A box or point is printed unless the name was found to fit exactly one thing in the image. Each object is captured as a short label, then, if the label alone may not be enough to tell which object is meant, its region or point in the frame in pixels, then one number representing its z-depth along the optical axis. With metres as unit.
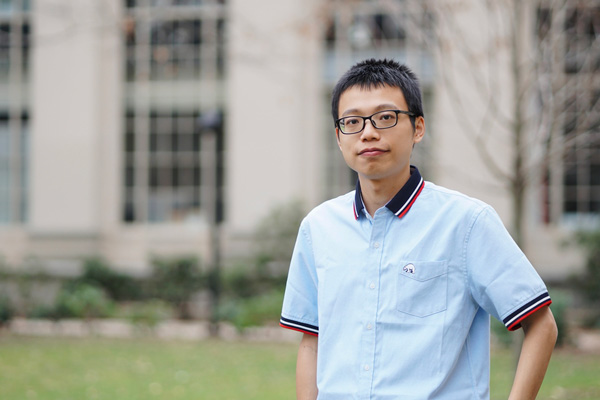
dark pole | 12.13
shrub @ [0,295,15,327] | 12.84
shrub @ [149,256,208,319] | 14.82
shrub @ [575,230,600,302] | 13.55
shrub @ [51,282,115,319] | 12.80
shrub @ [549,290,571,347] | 10.80
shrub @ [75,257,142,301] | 15.55
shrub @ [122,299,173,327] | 12.34
